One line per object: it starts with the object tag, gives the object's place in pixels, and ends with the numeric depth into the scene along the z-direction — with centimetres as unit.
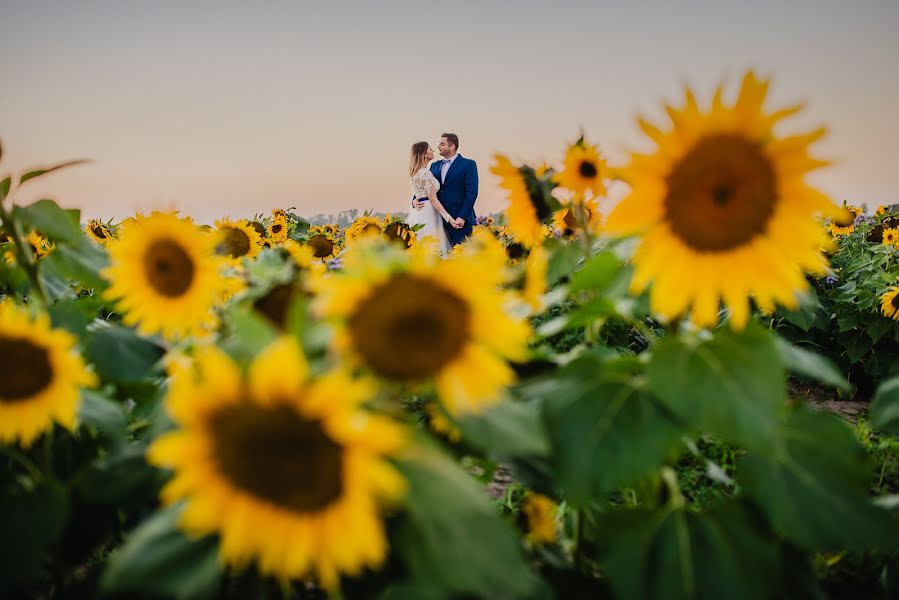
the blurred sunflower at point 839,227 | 771
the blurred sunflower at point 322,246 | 448
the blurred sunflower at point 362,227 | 539
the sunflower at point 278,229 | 596
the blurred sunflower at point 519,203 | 191
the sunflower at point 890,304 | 411
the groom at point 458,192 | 855
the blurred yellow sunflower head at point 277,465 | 73
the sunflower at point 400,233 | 405
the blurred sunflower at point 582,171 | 203
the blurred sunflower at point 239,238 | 281
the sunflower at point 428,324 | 80
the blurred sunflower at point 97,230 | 543
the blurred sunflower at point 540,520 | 140
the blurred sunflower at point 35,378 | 103
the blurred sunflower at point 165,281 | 135
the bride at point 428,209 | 857
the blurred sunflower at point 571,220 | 285
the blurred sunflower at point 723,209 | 104
